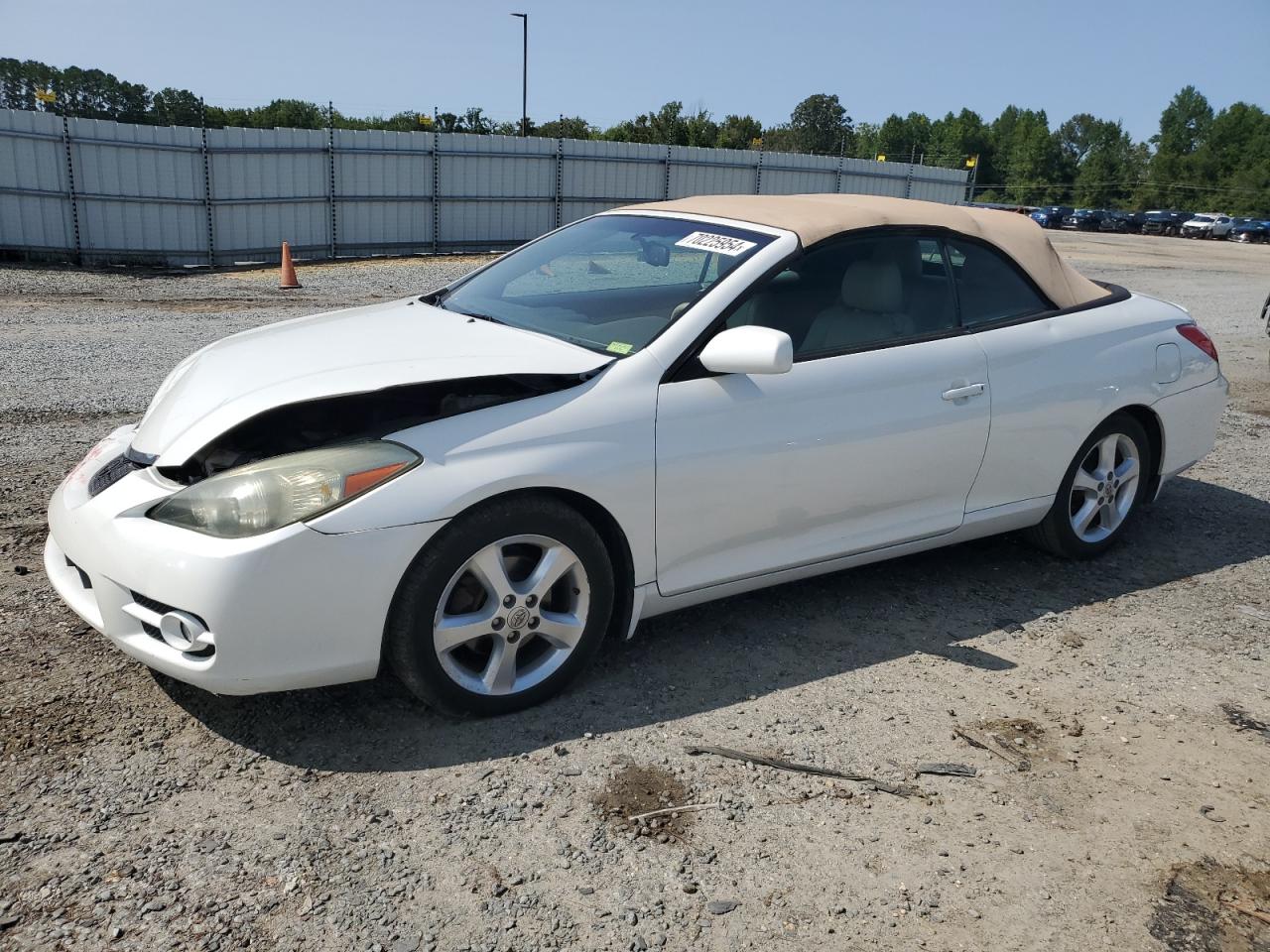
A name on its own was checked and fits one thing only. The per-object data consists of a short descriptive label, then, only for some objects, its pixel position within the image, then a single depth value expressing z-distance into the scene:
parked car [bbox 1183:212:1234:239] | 50.03
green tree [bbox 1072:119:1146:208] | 87.44
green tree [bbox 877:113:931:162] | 139.62
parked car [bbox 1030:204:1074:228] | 54.16
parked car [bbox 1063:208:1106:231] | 54.81
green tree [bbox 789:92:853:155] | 110.06
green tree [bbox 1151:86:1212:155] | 119.02
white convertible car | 3.02
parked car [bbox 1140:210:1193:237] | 52.81
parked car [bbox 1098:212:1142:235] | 54.59
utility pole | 42.88
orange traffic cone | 15.10
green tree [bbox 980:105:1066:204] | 90.94
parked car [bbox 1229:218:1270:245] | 48.94
